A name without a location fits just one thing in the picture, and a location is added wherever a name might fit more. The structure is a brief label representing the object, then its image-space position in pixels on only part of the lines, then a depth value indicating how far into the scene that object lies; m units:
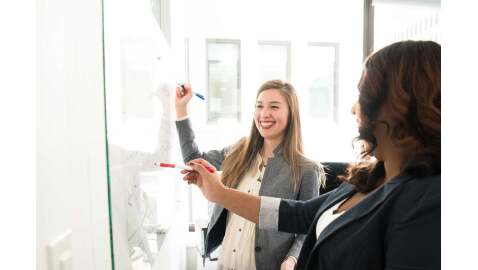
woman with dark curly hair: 0.63
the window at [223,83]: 2.95
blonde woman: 1.47
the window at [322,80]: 3.05
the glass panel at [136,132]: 0.51
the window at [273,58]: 2.95
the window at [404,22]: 2.55
